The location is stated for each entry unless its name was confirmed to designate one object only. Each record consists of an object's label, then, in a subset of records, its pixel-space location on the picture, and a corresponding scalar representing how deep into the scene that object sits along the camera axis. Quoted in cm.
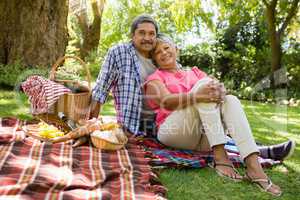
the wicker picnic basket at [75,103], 336
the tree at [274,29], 1133
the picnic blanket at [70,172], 217
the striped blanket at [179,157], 298
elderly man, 352
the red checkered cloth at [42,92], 330
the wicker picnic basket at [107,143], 315
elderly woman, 278
